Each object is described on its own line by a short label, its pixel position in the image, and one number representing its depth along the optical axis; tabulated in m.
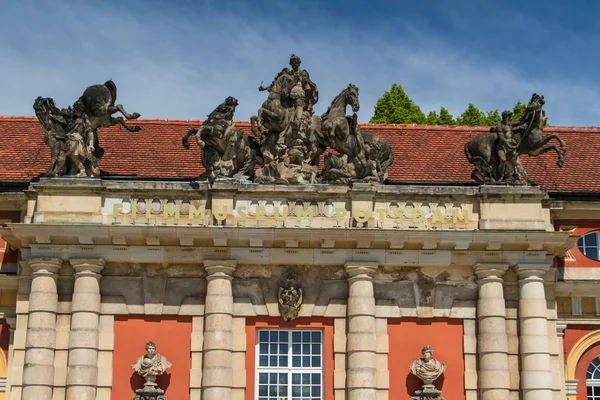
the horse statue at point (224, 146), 28.56
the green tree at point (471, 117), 45.12
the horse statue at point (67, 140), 28.39
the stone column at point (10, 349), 28.05
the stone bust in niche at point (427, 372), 27.45
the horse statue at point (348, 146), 28.78
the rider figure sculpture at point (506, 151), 28.98
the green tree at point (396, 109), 44.44
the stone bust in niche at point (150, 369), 27.00
